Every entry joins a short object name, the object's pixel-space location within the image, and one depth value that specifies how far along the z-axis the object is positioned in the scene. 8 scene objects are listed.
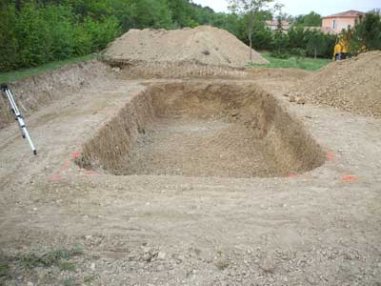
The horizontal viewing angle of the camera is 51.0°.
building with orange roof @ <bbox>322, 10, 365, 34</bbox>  57.07
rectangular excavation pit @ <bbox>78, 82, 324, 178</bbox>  9.80
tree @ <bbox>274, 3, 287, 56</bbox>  30.96
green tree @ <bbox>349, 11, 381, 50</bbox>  16.70
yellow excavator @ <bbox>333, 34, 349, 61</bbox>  18.74
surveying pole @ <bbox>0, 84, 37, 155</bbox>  7.79
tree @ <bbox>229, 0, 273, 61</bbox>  21.91
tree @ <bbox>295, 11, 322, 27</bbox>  66.62
